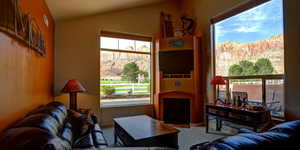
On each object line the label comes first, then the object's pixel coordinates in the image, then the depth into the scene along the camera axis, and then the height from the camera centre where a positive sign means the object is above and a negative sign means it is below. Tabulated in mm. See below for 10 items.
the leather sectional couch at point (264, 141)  906 -402
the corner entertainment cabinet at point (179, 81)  4121 -101
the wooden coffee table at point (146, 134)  2018 -781
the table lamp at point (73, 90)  3213 -267
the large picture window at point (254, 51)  2742 +545
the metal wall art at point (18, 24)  1242 +511
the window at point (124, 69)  4246 +221
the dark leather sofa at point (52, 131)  933 -423
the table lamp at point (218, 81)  3266 -80
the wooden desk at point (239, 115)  2551 -698
